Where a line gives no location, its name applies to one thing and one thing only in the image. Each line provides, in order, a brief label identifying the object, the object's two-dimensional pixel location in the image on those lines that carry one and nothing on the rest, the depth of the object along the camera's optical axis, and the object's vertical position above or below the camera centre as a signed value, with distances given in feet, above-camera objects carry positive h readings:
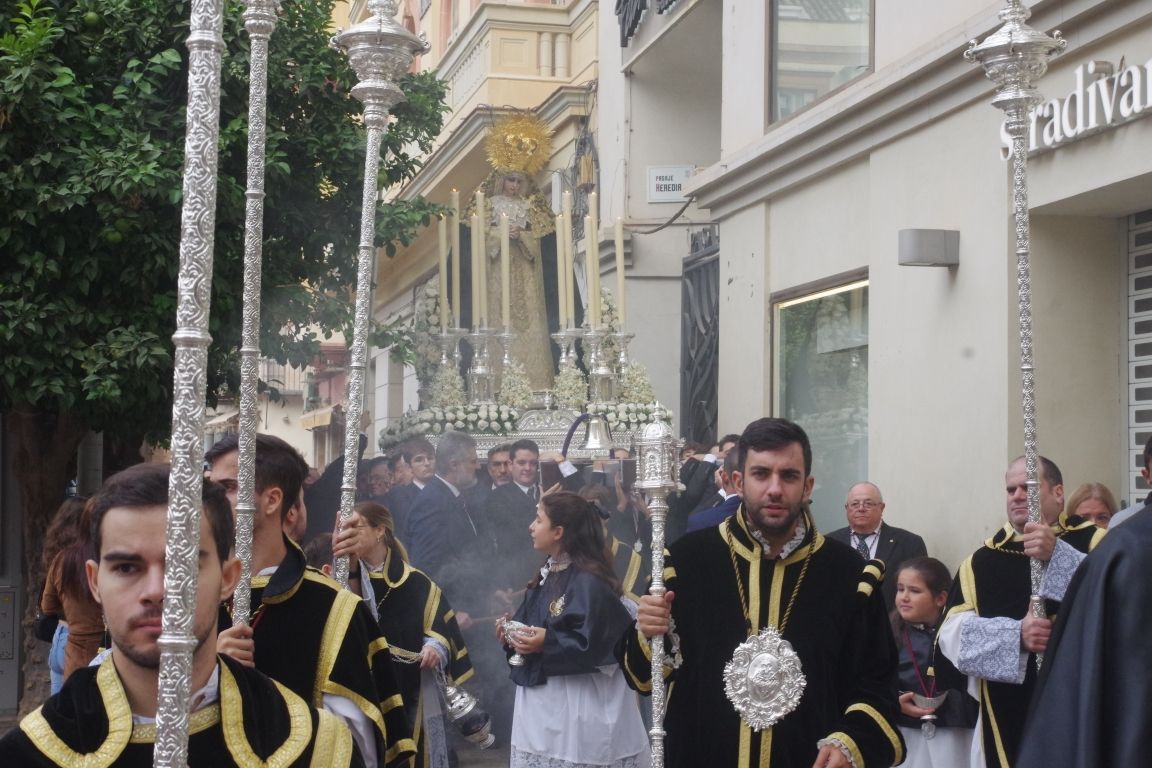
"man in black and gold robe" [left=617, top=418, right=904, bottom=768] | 16.05 -1.94
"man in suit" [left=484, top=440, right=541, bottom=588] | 34.01 -1.86
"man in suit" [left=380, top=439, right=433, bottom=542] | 34.83 -0.92
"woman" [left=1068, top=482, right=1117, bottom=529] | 26.84 -0.93
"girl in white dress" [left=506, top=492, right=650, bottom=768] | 23.38 -3.17
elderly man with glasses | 30.01 -1.70
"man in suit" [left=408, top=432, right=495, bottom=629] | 32.86 -2.21
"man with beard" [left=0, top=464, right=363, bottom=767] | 9.02 -1.46
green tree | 30.40 +4.50
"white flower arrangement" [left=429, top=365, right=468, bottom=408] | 40.93 +1.19
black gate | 50.19 +3.22
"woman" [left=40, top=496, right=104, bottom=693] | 18.76 -1.87
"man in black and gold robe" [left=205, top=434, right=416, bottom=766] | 13.41 -1.72
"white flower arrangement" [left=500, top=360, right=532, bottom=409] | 41.63 +1.23
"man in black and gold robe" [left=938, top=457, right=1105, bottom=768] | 18.51 -2.05
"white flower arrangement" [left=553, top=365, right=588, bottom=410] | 42.37 +1.32
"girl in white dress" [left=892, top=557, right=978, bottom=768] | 23.03 -3.32
